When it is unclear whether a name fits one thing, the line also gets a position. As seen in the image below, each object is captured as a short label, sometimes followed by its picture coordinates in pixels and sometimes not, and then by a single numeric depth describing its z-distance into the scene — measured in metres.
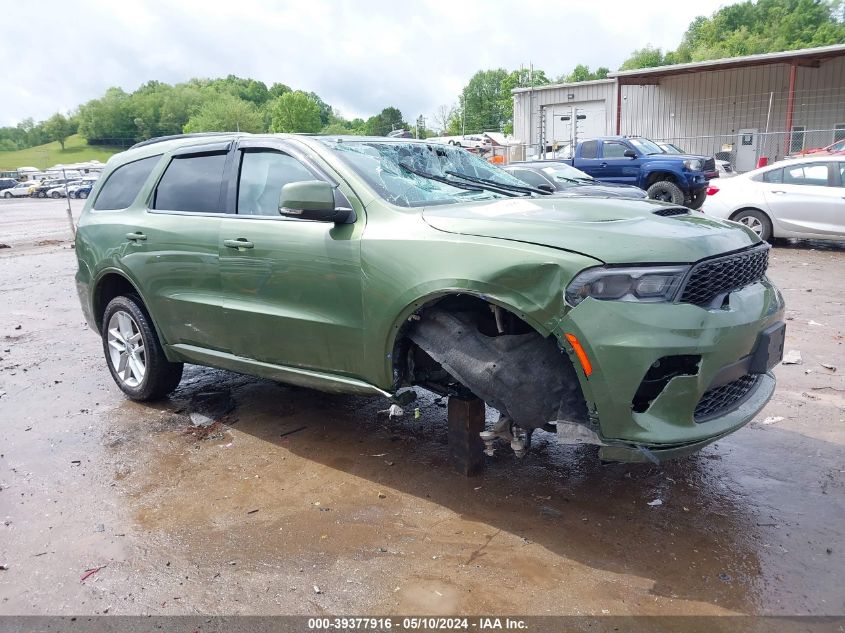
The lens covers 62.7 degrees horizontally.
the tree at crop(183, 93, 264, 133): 110.88
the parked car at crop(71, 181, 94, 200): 46.32
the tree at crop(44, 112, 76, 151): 144.00
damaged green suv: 2.89
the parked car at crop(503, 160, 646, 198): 11.37
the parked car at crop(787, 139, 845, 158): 17.80
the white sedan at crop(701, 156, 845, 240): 10.86
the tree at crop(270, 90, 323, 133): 113.50
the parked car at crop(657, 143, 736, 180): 25.99
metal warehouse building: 28.75
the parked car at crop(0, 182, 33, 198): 52.81
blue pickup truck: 16.12
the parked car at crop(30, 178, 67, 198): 51.72
